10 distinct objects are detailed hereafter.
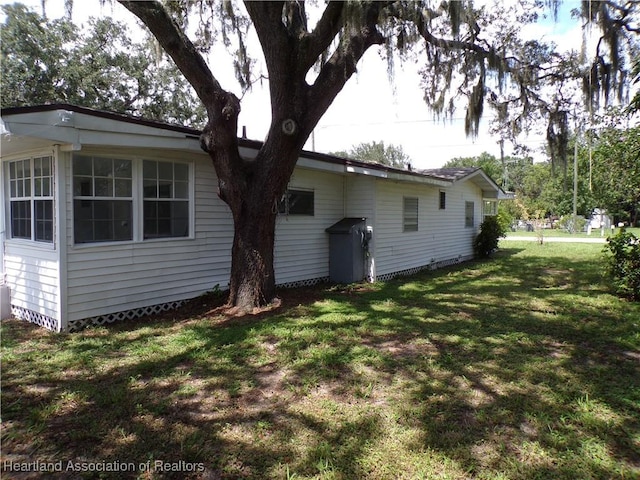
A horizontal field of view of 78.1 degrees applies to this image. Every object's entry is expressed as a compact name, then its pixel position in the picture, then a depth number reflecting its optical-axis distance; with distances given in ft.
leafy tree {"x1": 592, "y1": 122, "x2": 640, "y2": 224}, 27.48
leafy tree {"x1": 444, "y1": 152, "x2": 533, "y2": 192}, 199.31
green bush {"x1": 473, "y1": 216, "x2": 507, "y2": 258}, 49.49
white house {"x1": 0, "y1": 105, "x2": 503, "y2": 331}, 16.98
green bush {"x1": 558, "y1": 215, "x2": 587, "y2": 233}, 102.83
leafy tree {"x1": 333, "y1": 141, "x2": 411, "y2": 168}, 186.09
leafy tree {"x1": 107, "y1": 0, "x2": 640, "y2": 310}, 19.07
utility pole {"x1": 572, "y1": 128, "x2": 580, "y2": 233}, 66.54
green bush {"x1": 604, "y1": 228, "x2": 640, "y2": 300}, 23.30
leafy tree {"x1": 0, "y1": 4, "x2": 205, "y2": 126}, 64.90
